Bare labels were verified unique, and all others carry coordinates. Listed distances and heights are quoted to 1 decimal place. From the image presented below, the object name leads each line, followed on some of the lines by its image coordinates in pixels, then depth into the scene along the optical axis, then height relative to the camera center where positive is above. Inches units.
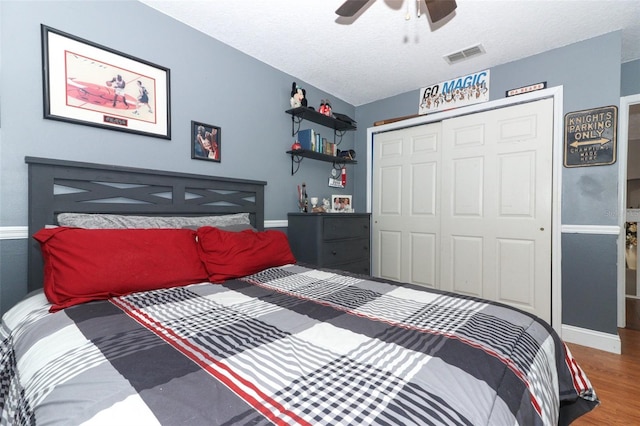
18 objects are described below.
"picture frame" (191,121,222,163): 86.0 +20.7
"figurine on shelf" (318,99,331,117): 120.3 +42.6
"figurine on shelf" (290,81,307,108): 110.8 +43.4
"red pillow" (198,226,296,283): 63.5 -10.3
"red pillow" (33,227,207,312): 45.2 -9.5
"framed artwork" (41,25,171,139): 61.9 +29.2
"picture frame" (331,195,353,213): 137.4 +2.9
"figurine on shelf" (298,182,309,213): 117.3 +3.7
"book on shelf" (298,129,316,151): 114.3 +28.2
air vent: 97.1 +54.5
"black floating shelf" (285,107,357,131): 110.9 +38.4
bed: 22.3 -15.1
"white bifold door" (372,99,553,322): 101.3 +1.9
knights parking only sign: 88.3 +23.3
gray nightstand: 101.4 -11.7
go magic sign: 111.6 +47.8
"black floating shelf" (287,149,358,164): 113.2 +22.6
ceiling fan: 56.2 +40.8
